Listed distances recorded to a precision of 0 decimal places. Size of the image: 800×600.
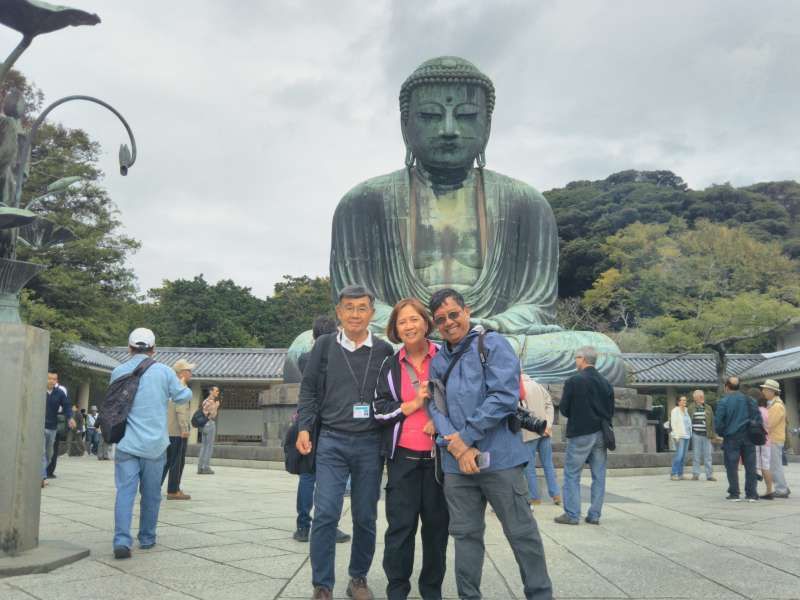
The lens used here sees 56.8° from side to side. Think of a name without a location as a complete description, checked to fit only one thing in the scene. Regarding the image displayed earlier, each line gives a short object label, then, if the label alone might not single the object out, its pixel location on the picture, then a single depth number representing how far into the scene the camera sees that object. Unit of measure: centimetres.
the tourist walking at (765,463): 747
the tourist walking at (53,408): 809
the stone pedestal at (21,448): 383
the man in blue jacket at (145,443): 421
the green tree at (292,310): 3414
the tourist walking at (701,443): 939
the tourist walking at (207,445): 934
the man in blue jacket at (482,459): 295
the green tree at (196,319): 3075
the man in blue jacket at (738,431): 726
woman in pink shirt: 318
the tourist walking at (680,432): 914
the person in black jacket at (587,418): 552
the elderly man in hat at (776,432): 768
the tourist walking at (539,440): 554
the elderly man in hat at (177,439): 661
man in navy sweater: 326
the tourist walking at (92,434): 1786
